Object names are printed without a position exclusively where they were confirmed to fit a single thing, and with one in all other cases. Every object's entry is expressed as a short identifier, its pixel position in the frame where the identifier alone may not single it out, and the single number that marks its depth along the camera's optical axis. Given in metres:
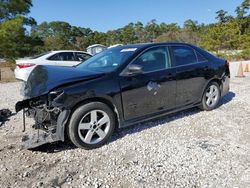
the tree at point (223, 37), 18.24
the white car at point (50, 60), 6.70
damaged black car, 2.74
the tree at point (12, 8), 11.66
